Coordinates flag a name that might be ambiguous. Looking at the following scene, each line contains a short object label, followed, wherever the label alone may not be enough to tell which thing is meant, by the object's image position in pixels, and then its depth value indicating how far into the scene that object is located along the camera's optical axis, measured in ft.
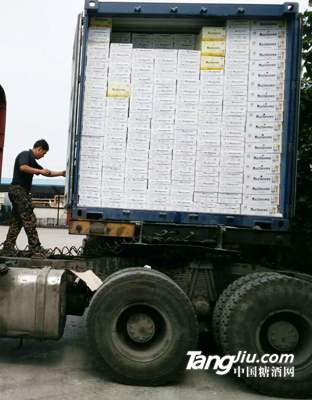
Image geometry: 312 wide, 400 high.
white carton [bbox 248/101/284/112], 14.43
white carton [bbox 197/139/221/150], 14.48
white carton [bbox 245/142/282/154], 14.37
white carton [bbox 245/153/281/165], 14.35
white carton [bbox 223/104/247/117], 14.46
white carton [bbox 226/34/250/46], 14.56
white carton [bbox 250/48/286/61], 14.46
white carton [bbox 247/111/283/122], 14.42
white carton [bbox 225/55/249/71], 14.49
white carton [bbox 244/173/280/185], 14.38
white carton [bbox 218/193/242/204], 14.43
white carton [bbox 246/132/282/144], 14.39
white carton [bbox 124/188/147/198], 14.55
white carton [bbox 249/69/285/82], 14.44
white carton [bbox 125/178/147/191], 14.56
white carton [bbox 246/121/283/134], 14.39
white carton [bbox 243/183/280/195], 14.38
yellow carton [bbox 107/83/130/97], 14.60
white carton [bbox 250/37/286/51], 14.49
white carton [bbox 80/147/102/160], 14.62
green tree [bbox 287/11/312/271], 18.81
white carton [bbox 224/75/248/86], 14.47
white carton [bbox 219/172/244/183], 14.43
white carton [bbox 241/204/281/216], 14.39
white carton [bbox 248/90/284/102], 14.43
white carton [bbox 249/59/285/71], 14.46
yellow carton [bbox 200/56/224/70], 14.51
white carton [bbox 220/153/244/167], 14.44
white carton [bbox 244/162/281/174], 14.35
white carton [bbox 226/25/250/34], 14.61
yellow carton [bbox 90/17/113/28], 14.84
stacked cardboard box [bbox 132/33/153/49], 15.39
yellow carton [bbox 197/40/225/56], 14.57
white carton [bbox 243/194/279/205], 14.38
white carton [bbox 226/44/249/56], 14.53
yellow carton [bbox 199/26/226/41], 14.66
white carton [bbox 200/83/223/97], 14.51
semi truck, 14.37
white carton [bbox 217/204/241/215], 14.43
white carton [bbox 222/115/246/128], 14.44
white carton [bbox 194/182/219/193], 14.44
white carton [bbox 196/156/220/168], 14.46
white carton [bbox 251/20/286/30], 14.58
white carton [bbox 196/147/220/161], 14.46
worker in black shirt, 17.53
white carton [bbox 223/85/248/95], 14.47
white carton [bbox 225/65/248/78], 14.47
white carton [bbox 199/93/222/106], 14.51
